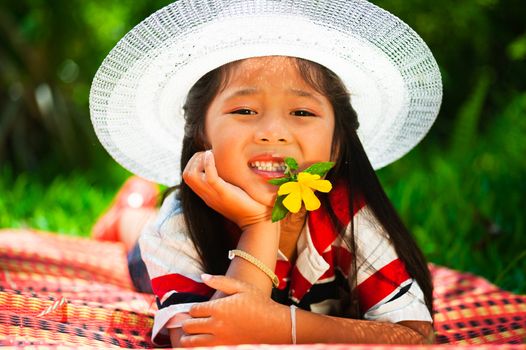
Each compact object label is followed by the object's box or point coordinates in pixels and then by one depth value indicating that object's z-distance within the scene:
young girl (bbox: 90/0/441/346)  1.18
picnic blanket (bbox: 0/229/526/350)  1.21
